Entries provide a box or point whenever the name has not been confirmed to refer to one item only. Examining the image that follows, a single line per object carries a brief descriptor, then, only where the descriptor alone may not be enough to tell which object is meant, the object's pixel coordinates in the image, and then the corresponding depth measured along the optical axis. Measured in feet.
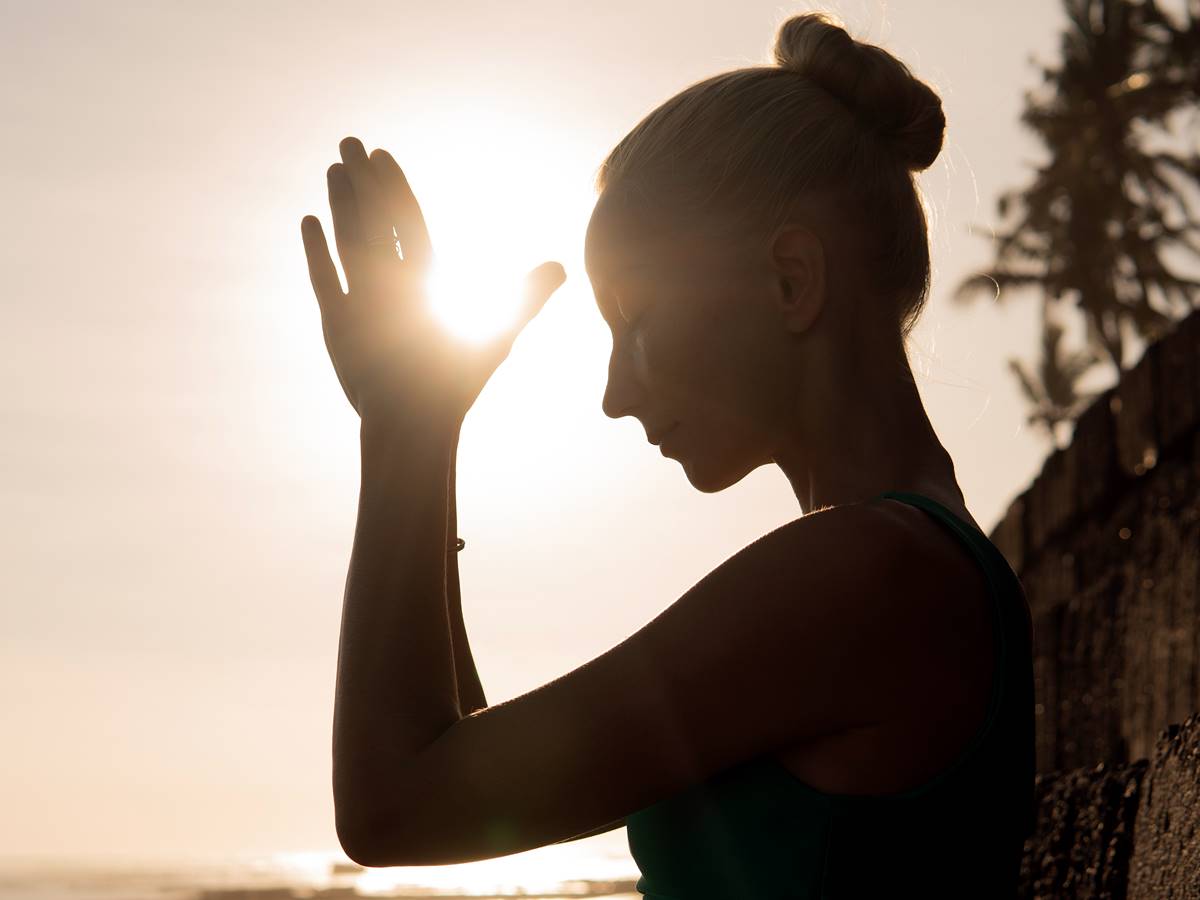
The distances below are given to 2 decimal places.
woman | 4.62
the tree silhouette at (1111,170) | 100.89
